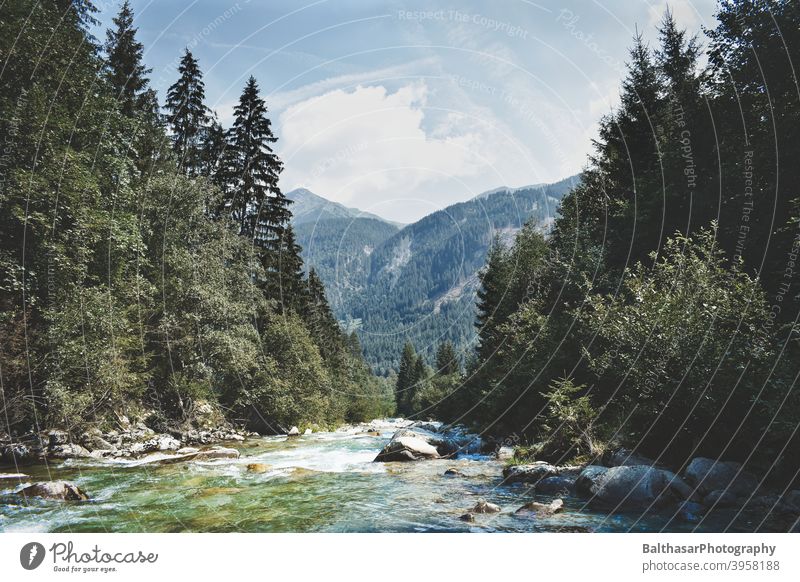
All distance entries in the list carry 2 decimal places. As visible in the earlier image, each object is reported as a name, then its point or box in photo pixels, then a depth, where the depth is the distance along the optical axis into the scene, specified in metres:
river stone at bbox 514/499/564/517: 9.67
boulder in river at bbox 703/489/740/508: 9.23
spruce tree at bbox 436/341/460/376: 84.38
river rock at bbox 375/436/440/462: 19.12
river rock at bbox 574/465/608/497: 10.85
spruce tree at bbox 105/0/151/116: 27.52
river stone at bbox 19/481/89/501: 10.71
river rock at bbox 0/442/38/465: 15.09
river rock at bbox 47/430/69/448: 16.81
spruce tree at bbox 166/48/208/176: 31.84
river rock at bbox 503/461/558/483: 12.96
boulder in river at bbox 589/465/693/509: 9.85
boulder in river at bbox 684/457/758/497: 9.51
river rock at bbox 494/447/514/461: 18.72
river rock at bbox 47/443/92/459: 16.56
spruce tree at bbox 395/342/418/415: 94.19
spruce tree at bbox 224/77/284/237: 33.47
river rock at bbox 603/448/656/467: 12.09
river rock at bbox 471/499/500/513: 9.93
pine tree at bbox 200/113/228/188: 34.34
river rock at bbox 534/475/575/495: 11.59
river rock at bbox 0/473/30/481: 12.35
